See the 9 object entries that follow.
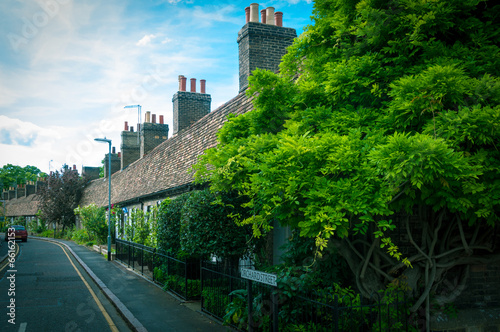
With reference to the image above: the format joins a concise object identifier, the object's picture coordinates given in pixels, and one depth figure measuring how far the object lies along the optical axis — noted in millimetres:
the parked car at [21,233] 40406
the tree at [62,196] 46438
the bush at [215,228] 9914
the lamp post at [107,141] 23052
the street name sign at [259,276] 5903
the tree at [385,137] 4777
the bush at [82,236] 37875
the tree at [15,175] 95500
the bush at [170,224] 13148
